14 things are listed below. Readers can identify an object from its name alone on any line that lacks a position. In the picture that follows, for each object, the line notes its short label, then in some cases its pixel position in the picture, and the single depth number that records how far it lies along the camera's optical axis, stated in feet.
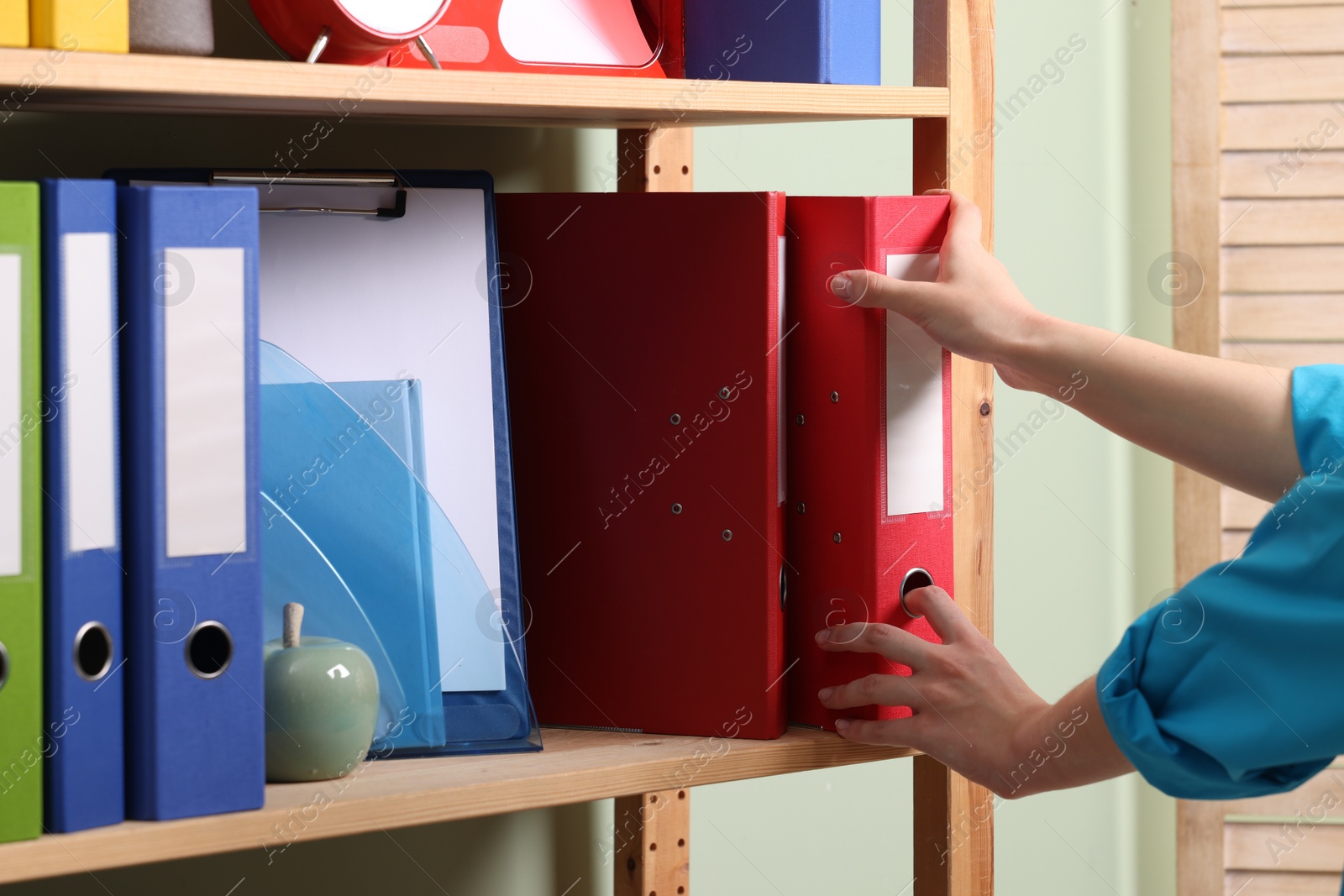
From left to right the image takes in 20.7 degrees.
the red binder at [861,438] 6.32
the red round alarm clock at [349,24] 5.97
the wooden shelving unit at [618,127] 5.76
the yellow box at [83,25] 5.71
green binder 5.67
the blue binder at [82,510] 5.71
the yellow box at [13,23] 5.70
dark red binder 6.32
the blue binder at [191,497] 5.75
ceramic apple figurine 5.98
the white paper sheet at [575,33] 6.33
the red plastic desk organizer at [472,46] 6.27
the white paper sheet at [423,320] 6.26
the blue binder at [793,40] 6.29
